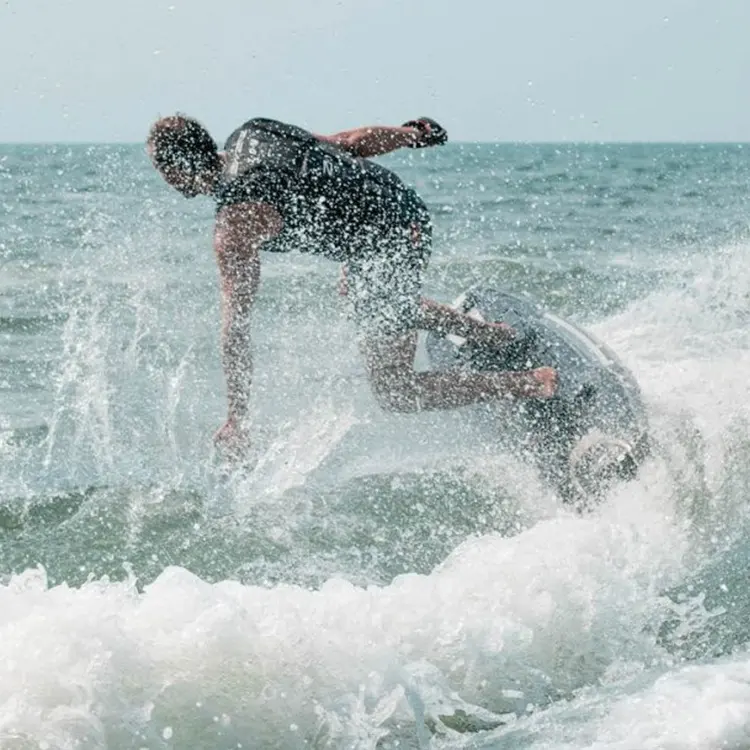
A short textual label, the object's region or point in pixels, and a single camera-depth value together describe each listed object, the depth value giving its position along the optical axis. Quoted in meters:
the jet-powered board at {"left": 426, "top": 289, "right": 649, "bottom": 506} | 12.23
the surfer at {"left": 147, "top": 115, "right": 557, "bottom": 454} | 11.21
